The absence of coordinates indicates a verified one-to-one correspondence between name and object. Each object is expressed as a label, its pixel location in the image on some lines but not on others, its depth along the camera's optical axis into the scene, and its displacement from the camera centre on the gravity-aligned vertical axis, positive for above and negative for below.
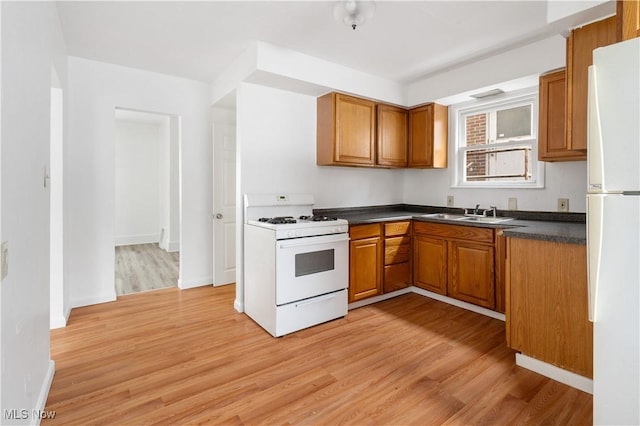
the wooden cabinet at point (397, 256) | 3.49 -0.51
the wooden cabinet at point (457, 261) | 2.99 -0.52
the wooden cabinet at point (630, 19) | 1.47 +0.87
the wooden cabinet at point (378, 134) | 3.51 +0.88
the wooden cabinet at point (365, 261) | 3.23 -0.53
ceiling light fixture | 2.07 +1.27
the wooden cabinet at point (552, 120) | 2.66 +0.75
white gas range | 2.68 -0.53
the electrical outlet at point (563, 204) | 2.99 +0.04
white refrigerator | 1.27 -0.08
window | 3.33 +0.74
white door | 4.06 +0.07
